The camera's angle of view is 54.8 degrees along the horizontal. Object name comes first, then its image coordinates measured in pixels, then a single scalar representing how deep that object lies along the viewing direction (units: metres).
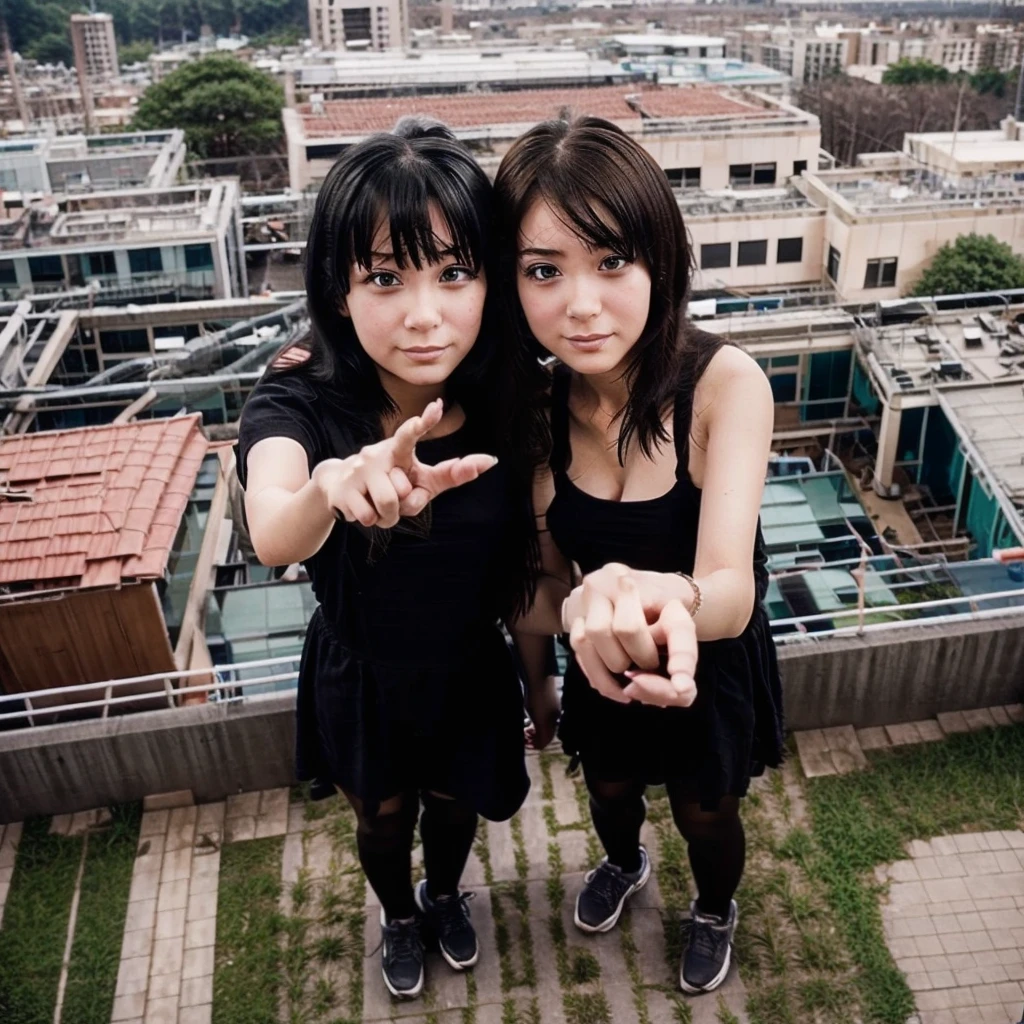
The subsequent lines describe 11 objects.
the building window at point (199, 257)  19.67
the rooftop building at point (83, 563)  5.16
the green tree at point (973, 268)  18.95
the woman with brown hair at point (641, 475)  2.02
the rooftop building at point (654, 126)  26.30
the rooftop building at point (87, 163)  27.94
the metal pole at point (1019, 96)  43.09
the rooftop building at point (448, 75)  40.97
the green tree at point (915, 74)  51.31
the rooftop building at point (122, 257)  19.61
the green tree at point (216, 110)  40.91
